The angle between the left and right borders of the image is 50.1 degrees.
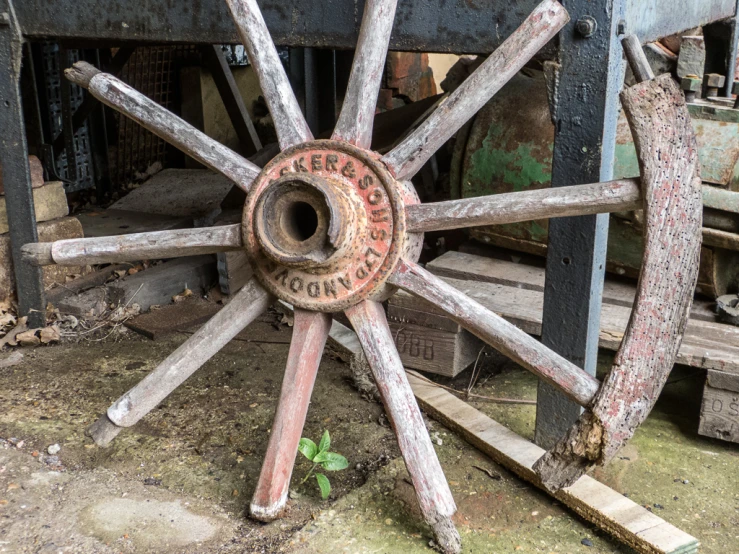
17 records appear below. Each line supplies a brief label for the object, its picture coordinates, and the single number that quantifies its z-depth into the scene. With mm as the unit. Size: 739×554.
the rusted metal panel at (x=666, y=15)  2400
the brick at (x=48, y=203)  3745
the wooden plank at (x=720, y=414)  2590
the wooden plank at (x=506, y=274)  3020
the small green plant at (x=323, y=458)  2373
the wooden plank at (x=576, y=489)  2135
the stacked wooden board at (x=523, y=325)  2598
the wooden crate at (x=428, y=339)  2945
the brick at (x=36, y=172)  3750
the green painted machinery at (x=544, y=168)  2787
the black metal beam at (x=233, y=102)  4988
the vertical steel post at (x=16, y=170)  3236
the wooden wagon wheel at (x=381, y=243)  1855
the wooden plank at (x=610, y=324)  2592
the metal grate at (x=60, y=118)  4918
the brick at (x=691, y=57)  3607
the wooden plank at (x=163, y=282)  3871
